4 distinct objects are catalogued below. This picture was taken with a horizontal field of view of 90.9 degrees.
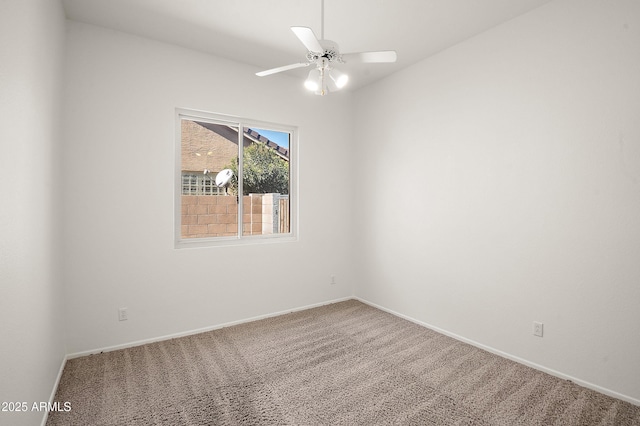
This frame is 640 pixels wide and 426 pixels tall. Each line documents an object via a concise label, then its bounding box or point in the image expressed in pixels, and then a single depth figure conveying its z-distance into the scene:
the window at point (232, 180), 3.27
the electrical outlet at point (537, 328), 2.52
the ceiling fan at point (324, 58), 1.80
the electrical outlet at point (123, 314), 2.85
